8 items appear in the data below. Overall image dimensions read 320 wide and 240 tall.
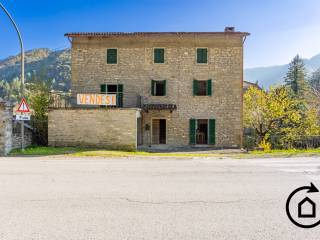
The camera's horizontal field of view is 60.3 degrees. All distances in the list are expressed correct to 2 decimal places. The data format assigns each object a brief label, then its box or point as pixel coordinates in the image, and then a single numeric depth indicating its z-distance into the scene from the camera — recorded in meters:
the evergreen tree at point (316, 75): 76.94
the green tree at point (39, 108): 18.28
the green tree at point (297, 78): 45.22
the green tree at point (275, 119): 22.17
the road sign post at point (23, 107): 14.48
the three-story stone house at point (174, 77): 22.33
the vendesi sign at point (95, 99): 18.59
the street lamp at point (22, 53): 14.72
